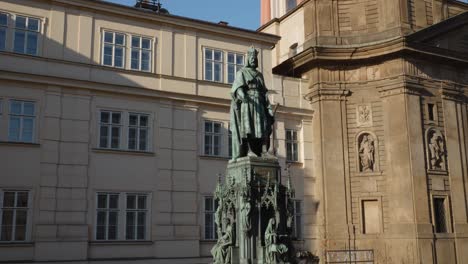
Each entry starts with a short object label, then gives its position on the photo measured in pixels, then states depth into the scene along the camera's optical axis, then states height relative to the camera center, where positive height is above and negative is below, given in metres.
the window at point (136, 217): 20.67 +0.71
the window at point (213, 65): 23.78 +7.27
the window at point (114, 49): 21.69 +7.29
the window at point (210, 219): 22.30 +0.65
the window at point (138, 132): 21.42 +3.99
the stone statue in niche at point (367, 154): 26.14 +3.71
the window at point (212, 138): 23.05 +4.02
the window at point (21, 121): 19.38 +4.03
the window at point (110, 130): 20.92 +4.02
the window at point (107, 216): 20.17 +0.73
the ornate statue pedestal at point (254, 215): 10.20 +0.37
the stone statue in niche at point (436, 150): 25.92 +3.89
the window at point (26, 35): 20.08 +7.31
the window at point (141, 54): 22.23 +7.27
